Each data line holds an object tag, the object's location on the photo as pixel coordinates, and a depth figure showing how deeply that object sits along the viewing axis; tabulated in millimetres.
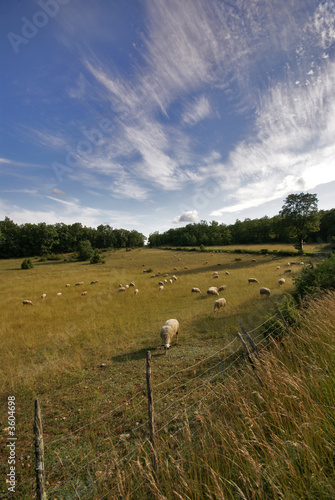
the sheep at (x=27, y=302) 17172
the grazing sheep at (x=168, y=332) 8180
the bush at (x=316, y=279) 8945
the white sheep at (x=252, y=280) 19827
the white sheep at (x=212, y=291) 16295
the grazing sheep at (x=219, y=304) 12344
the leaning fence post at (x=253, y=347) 4655
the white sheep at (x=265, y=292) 14499
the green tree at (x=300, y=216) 40125
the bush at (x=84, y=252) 59188
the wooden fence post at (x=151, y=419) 2761
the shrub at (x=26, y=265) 44375
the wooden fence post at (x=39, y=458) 2055
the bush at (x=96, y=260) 51594
